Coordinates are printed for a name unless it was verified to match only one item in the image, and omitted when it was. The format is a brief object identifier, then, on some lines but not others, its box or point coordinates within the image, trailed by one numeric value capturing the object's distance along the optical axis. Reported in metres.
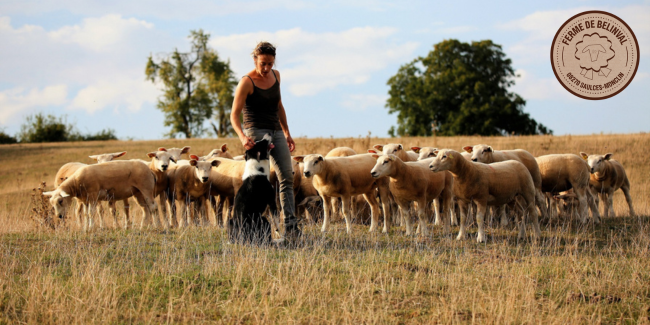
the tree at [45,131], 48.62
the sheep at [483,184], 10.45
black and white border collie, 8.26
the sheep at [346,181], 11.51
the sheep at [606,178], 15.67
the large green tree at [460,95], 44.84
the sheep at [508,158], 12.77
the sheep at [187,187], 13.46
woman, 8.13
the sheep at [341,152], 15.26
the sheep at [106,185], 11.64
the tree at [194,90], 55.69
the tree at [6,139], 48.02
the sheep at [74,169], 13.88
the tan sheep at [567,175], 13.86
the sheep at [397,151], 14.27
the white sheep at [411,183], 10.74
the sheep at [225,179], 13.44
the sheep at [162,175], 13.19
